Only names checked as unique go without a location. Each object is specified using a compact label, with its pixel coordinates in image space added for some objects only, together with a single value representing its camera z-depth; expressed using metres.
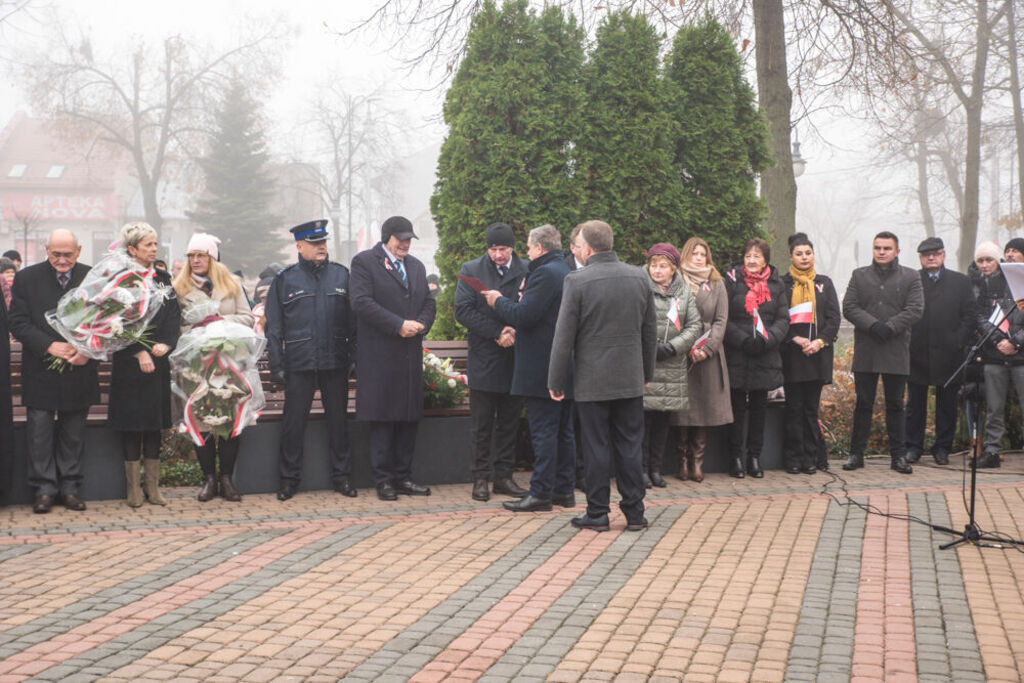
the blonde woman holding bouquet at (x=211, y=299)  8.88
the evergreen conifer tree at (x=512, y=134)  10.34
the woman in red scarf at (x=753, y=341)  9.91
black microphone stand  7.38
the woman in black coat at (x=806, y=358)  10.23
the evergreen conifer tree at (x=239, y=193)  51.84
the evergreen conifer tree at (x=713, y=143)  10.85
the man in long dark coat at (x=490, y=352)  8.73
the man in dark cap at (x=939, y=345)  10.68
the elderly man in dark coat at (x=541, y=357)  8.33
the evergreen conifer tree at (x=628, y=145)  10.56
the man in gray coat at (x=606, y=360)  7.61
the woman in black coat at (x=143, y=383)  8.51
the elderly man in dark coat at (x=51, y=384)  8.38
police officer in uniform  9.00
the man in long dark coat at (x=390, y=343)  8.91
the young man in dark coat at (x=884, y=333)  10.30
